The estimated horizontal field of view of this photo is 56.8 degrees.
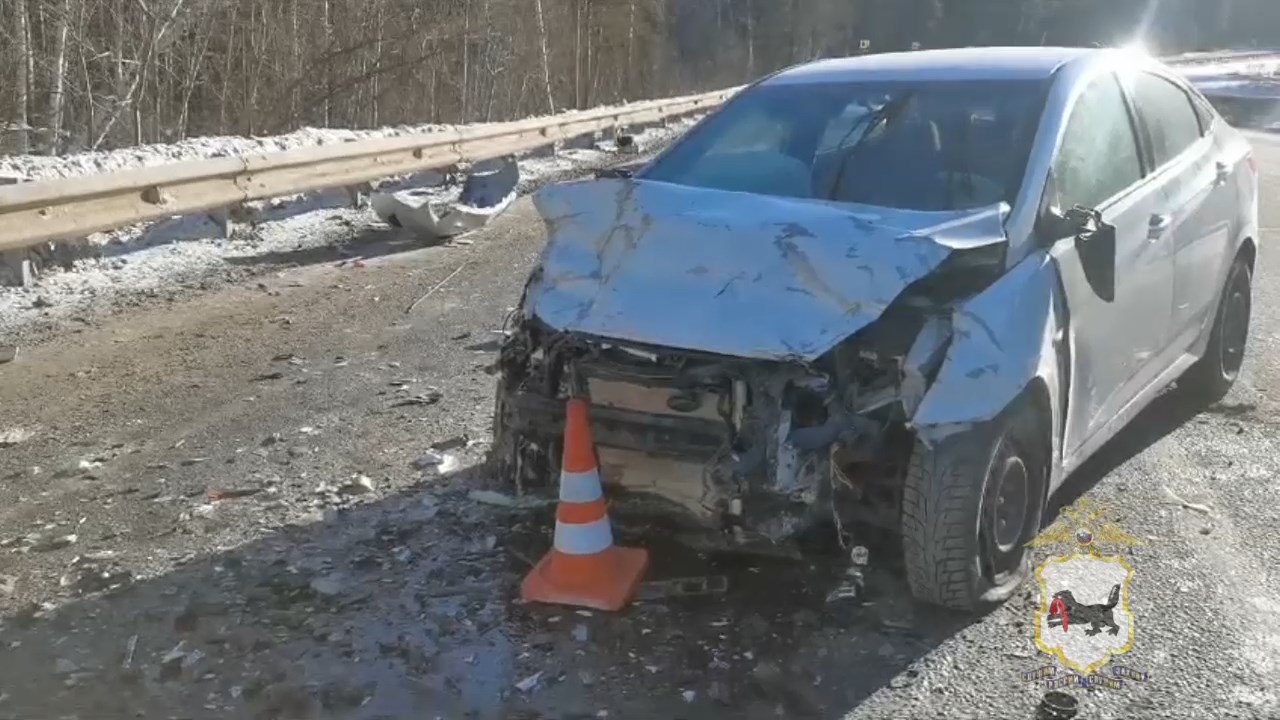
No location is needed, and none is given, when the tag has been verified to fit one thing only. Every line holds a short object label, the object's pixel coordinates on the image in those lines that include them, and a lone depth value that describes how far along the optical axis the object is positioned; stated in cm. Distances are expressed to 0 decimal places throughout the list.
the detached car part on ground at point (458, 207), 1052
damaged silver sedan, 352
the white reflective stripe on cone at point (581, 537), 372
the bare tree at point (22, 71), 1538
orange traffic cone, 368
